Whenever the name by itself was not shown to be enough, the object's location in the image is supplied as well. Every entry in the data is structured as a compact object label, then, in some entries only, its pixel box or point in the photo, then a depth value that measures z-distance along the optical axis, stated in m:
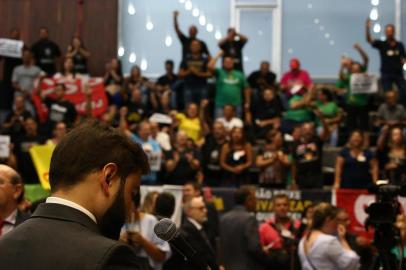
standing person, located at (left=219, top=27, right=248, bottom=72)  17.17
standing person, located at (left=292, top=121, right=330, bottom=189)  13.12
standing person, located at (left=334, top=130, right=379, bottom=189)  12.91
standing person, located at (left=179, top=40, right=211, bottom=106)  16.56
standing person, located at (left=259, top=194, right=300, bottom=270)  8.79
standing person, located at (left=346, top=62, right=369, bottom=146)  16.03
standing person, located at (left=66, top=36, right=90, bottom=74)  18.31
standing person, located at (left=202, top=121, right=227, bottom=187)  13.75
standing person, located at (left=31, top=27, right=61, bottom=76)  18.09
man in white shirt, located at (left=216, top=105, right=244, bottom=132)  15.30
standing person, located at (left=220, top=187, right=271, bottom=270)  8.29
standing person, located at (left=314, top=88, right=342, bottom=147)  15.64
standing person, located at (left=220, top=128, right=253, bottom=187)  13.53
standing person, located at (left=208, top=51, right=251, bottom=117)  16.44
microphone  2.72
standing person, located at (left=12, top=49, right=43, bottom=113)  17.17
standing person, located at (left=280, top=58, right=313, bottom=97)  16.59
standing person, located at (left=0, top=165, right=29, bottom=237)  5.28
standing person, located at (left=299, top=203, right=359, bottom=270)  7.00
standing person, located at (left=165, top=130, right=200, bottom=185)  13.20
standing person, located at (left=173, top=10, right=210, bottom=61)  16.92
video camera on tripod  5.72
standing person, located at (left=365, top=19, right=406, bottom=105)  16.48
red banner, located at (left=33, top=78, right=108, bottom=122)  16.97
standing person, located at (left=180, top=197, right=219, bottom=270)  7.59
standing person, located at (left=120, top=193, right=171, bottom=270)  7.11
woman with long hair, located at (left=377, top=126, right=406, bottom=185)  12.70
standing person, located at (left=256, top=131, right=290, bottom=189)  13.21
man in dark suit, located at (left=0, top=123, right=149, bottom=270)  2.04
